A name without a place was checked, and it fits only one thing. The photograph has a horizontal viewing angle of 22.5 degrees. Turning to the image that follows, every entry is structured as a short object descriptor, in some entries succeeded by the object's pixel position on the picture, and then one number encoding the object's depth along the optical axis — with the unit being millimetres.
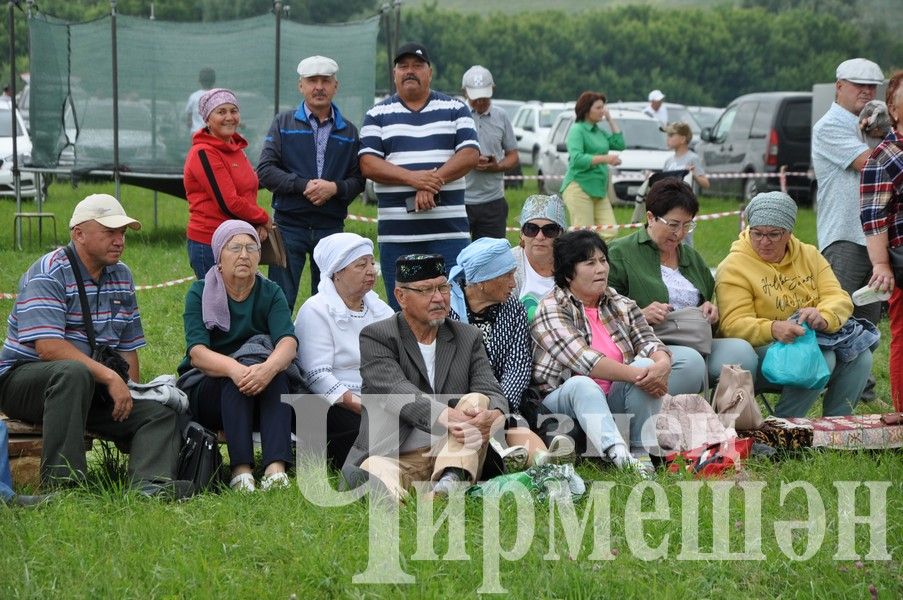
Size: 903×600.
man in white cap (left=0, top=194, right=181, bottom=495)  10249
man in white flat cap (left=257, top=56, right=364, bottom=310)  14235
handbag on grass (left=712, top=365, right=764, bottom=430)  11658
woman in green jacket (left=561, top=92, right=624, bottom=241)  23497
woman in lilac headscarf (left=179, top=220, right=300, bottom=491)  10922
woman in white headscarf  11422
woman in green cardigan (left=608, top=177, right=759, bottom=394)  12568
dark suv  38357
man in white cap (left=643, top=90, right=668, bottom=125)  45703
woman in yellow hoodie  12735
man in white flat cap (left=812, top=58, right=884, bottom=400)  13922
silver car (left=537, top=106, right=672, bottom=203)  37468
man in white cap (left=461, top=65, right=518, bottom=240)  19456
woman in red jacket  14047
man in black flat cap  10256
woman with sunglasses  12922
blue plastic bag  12443
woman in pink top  11235
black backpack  10652
